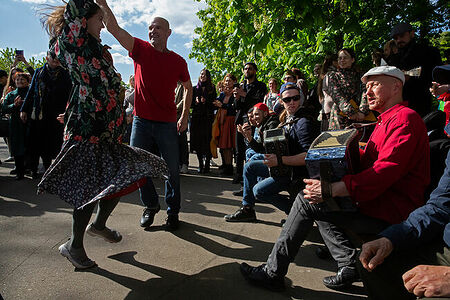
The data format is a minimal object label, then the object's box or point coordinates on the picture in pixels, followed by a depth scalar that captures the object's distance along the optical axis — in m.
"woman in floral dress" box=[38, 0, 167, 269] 2.46
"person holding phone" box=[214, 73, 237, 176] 6.85
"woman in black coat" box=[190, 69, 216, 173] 7.07
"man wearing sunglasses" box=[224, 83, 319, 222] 2.92
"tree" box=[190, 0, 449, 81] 4.48
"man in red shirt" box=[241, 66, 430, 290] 1.90
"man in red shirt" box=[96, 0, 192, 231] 3.46
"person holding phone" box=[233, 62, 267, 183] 6.02
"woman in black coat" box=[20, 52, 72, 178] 5.45
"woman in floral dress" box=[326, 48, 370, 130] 4.40
